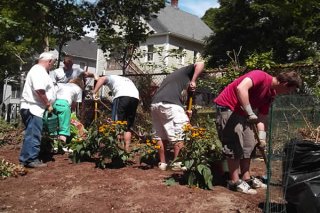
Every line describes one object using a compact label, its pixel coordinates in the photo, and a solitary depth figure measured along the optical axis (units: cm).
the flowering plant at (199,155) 347
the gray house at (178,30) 2412
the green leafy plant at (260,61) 540
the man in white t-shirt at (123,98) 490
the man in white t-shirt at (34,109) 440
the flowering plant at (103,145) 426
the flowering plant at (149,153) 434
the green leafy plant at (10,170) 416
